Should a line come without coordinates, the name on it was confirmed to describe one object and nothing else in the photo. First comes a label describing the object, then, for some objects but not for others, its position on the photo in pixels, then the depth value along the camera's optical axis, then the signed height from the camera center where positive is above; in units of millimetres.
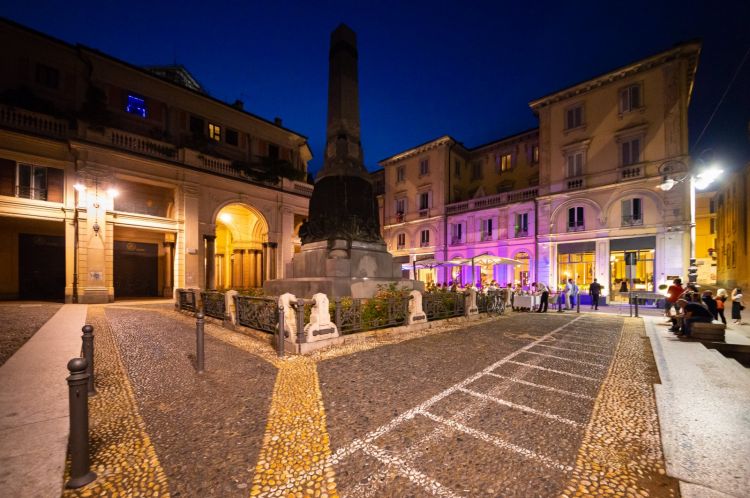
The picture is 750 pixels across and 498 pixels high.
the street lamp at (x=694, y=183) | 9719 +2462
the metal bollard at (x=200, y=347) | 4934 -1591
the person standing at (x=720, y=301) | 9938 -1609
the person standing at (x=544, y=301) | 14680 -2358
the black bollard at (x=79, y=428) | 2293 -1379
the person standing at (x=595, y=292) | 16312 -2139
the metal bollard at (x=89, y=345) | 3877 -1229
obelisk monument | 9891 +1460
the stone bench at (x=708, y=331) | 7055 -1878
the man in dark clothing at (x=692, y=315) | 7545 -1582
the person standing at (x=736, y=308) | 10727 -1978
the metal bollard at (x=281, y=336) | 5930 -1679
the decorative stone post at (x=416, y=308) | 8688 -1629
